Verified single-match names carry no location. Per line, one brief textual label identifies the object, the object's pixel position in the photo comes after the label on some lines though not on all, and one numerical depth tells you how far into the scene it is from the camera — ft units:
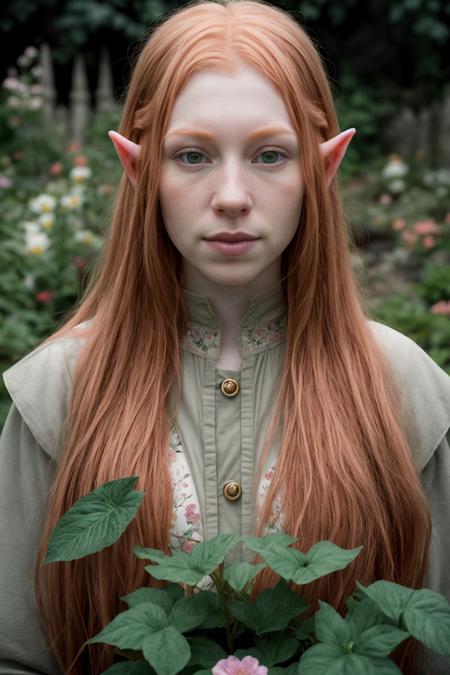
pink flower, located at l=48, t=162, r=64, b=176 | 15.19
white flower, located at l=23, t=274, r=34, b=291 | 12.35
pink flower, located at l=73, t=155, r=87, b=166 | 15.32
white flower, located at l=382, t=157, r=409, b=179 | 20.15
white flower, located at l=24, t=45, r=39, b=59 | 21.11
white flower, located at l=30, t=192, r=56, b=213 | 13.28
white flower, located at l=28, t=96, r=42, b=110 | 21.08
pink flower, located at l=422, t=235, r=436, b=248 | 16.05
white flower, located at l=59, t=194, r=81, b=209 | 13.37
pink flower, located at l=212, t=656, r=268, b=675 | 4.01
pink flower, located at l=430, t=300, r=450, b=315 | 12.26
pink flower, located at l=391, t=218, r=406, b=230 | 17.11
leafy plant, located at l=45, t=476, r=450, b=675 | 3.87
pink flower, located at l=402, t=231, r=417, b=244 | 16.58
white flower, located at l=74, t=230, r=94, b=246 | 12.84
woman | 4.70
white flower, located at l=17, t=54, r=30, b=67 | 21.42
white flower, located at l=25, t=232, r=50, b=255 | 12.35
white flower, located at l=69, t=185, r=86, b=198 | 14.20
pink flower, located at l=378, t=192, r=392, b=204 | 18.80
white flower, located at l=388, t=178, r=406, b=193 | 19.92
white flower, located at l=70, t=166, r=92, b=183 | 14.26
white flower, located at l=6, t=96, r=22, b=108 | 20.92
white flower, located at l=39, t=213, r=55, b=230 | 12.99
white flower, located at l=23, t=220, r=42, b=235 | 12.60
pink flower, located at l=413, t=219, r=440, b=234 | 16.26
